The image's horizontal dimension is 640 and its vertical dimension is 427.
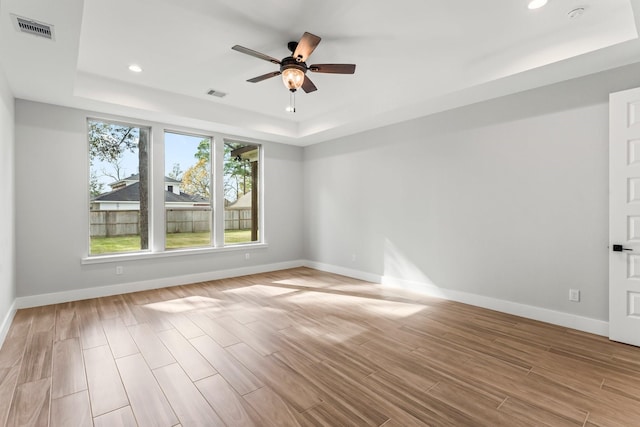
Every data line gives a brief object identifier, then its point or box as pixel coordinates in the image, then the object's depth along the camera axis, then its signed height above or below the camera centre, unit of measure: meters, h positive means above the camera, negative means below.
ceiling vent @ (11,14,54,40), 2.18 +1.41
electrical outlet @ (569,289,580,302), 3.20 -0.90
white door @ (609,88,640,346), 2.79 -0.05
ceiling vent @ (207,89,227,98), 4.33 +1.75
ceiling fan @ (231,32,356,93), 2.88 +1.45
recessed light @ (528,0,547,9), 2.41 +1.70
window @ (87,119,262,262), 4.54 +0.38
